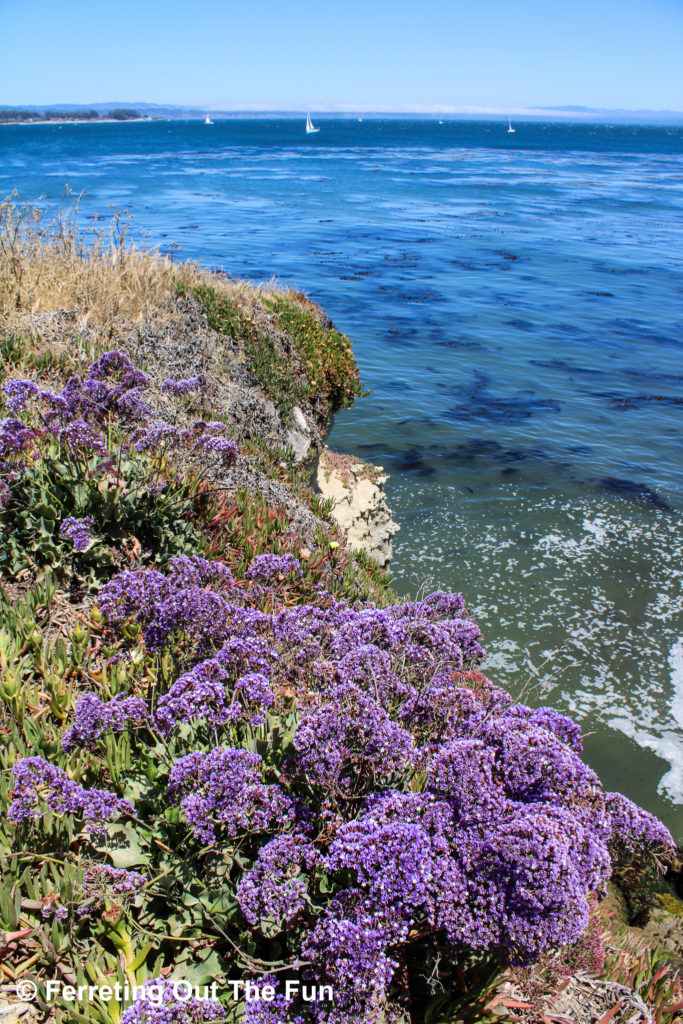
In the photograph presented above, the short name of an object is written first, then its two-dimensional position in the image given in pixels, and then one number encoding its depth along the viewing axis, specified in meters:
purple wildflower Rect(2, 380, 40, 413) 4.55
